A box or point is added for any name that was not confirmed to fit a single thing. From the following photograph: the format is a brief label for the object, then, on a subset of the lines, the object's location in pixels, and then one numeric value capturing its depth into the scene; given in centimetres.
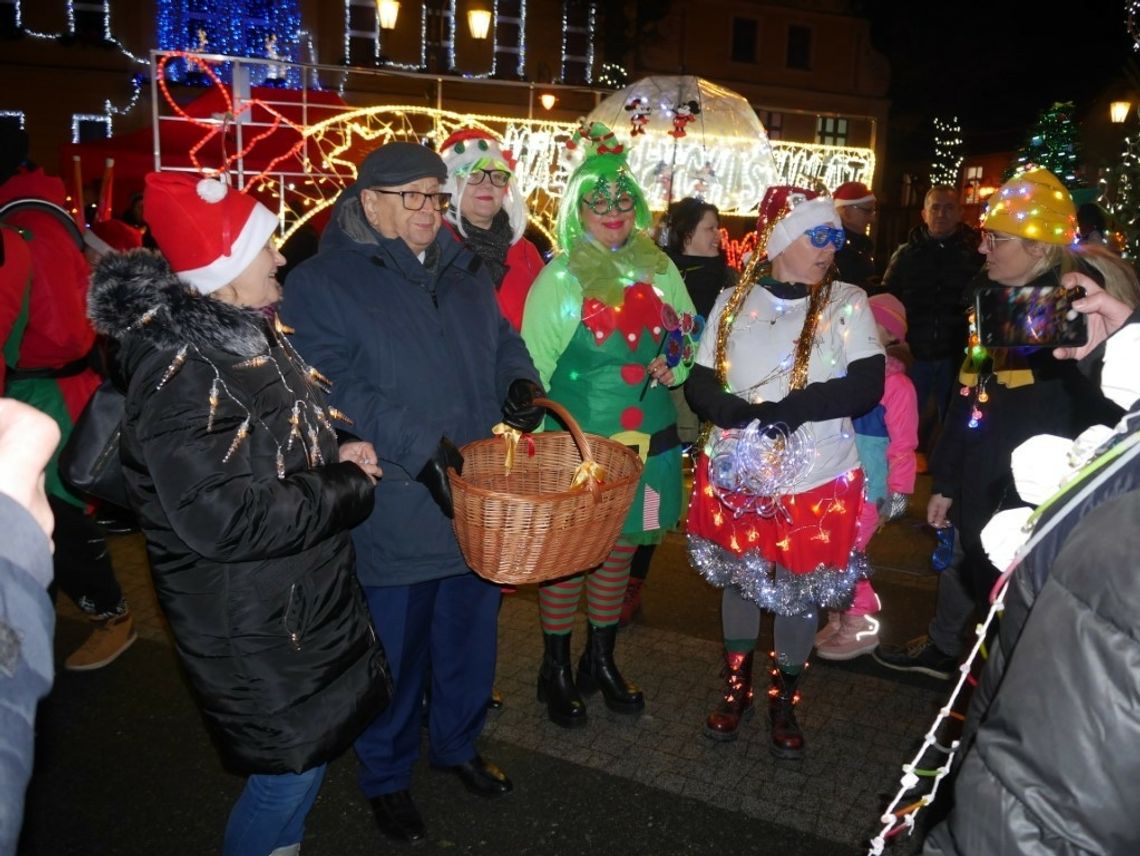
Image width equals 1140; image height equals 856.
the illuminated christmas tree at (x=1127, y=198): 692
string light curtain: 1917
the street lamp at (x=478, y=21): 1252
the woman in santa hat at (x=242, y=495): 195
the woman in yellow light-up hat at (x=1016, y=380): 308
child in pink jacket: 392
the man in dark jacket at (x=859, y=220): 534
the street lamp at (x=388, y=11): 1130
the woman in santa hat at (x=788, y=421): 315
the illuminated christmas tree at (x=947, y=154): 2623
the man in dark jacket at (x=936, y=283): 706
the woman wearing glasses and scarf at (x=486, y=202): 373
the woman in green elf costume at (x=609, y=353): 357
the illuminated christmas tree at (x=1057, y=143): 1309
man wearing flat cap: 265
